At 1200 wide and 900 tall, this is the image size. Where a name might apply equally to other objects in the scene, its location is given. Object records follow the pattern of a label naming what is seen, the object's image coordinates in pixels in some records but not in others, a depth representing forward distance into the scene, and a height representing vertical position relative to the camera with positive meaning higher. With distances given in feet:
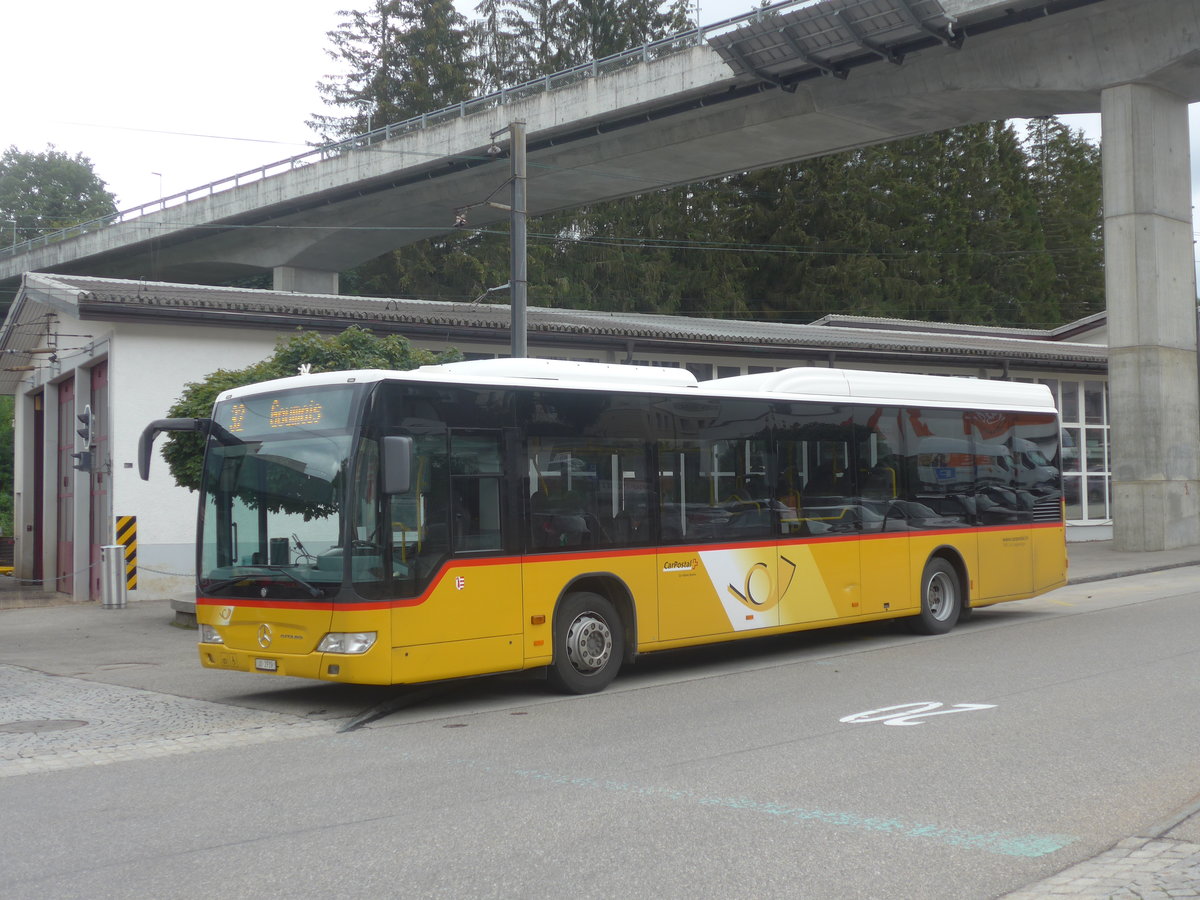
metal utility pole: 60.49 +11.30
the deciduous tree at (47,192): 307.78 +81.76
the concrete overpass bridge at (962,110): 93.66 +33.31
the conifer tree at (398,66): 199.93 +71.33
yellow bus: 33.50 -0.24
